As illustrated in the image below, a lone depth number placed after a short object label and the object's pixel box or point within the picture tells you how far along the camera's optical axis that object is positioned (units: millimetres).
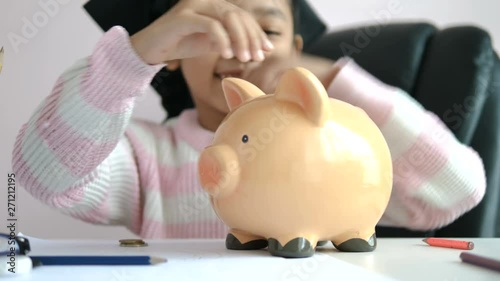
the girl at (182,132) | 429
